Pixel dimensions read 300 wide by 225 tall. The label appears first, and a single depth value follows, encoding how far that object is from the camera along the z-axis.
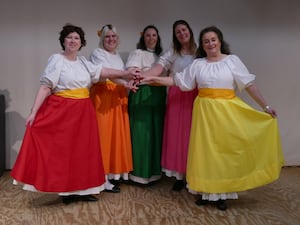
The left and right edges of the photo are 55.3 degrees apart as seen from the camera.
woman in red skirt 2.13
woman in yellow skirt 2.15
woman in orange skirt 2.46
